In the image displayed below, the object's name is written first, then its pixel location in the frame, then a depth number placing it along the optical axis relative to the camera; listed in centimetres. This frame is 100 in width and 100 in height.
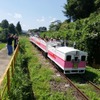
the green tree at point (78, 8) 1981
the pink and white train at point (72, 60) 650
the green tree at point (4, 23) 6340
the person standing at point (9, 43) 861
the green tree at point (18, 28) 5660
